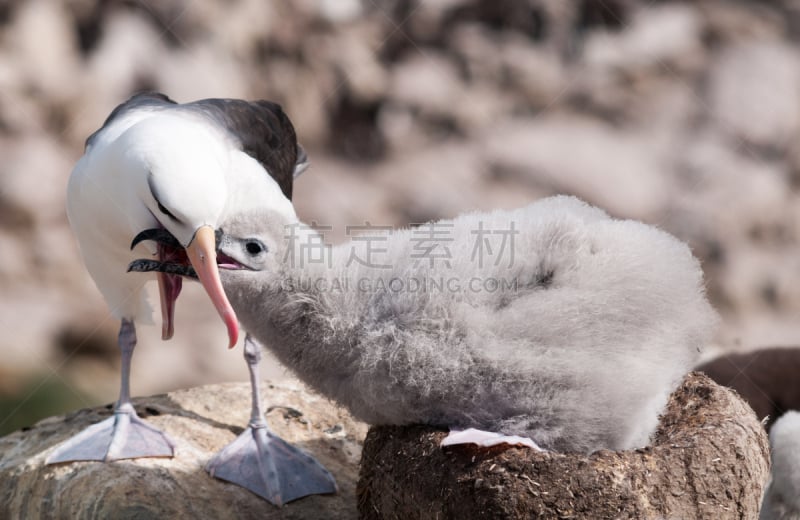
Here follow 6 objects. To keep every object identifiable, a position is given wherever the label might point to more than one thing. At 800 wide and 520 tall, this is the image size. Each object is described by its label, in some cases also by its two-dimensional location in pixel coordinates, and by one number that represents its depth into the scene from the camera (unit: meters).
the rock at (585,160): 11.55
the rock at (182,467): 5.29
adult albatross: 5.04
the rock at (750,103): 12.15
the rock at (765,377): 6.90
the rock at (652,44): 12.22
